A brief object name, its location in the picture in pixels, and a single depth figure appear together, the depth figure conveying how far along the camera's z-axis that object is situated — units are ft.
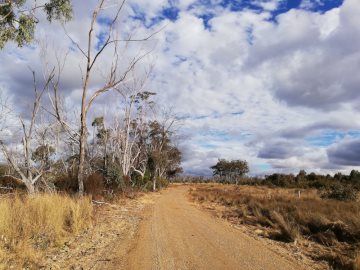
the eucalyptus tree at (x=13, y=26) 39.11
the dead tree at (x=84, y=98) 56.40
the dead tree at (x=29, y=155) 62.09
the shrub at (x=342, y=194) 72.16
